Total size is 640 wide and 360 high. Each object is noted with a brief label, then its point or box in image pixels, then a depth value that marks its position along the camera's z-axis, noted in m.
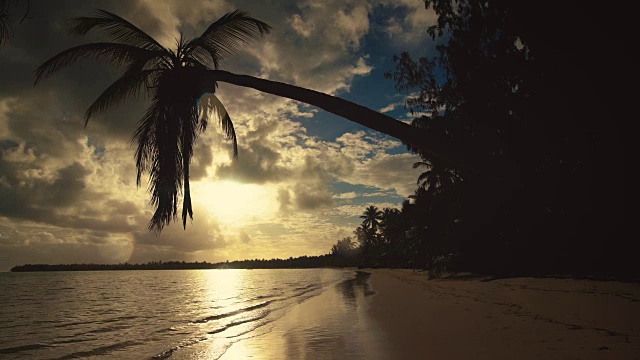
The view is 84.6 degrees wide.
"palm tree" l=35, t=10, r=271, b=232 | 5.47
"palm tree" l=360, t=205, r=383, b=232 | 84.04
